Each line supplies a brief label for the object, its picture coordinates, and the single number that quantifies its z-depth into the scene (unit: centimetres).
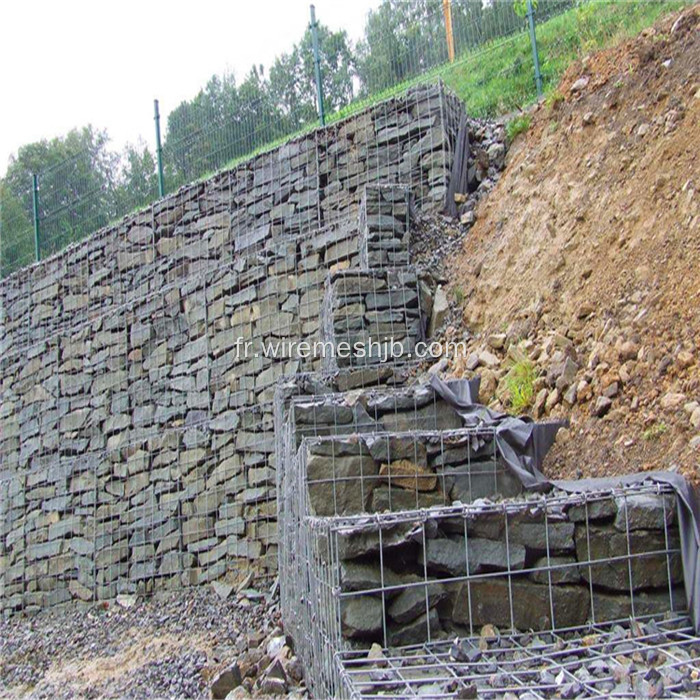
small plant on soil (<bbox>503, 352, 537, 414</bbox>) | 552
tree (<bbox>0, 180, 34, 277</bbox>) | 1557
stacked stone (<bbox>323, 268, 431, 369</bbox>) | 701
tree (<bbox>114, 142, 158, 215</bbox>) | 1433
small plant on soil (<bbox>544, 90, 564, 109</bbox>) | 847
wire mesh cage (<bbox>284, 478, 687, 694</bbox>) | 344
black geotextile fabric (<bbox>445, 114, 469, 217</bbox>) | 865
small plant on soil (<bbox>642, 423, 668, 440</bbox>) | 439
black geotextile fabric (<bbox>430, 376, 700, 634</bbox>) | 350
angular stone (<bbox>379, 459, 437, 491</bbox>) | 458
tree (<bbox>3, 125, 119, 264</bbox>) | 1434
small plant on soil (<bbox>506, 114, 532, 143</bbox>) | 903
